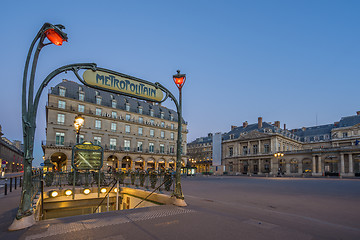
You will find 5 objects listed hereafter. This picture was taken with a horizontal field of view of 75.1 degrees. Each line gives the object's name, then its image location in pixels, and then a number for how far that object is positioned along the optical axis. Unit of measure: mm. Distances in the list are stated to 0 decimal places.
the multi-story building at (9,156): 68994
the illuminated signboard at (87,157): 10818
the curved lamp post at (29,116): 5895
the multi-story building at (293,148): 59469
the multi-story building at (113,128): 43781
